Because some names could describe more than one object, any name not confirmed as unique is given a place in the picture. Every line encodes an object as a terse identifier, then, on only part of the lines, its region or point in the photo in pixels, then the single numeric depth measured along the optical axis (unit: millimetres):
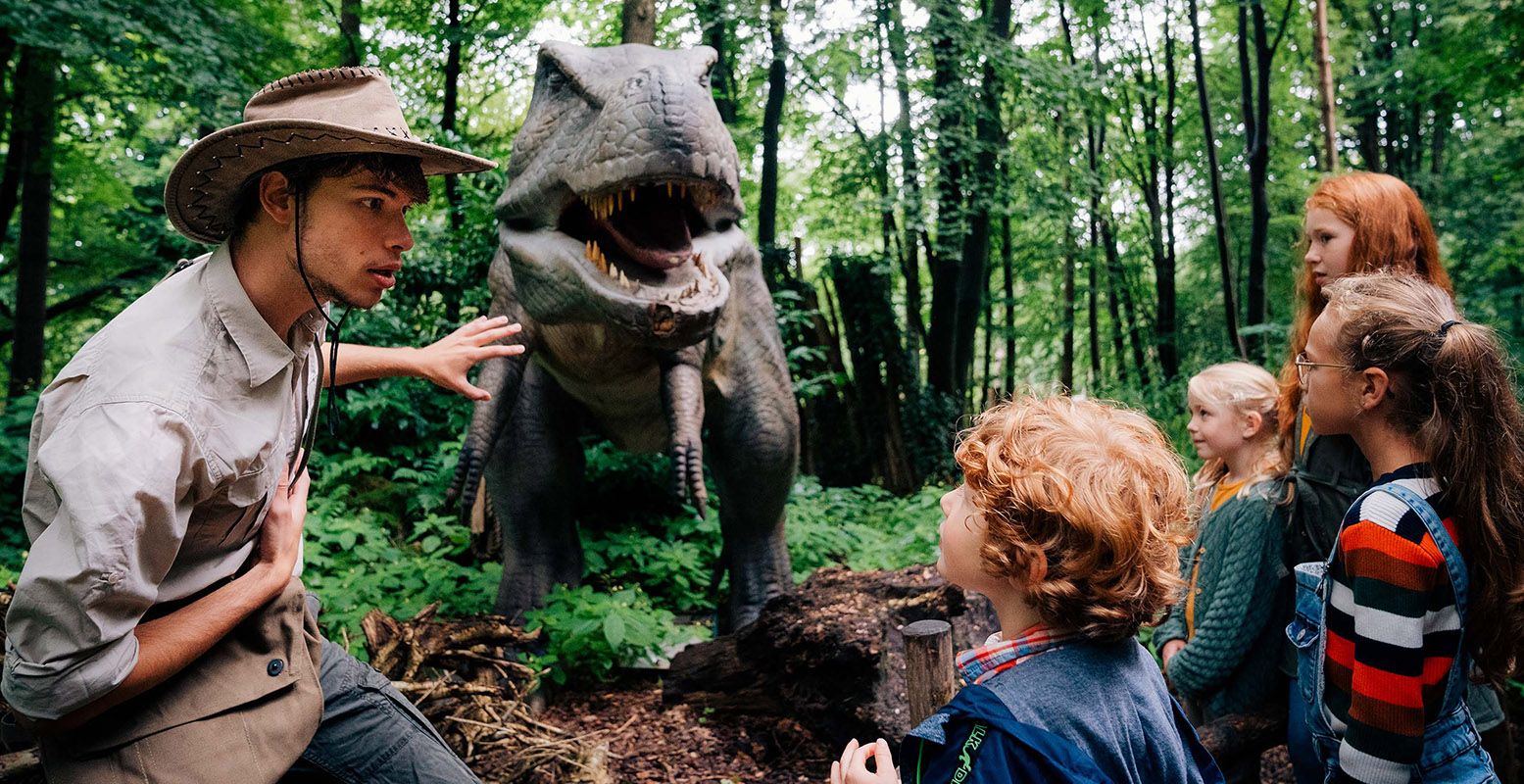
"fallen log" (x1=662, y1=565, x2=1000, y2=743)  3648
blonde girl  2701
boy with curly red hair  1369
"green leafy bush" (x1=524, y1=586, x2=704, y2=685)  4207
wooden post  2572
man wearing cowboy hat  1448
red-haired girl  2539
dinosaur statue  3477
